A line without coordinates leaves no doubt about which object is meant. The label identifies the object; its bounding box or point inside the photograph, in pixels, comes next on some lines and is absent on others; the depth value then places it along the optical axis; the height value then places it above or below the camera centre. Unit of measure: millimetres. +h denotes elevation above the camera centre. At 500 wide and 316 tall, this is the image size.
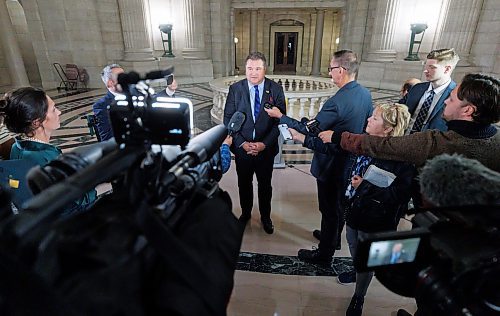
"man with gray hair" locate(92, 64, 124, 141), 2137 -427
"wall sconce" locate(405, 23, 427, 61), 7793 +312
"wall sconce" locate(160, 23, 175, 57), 9273 +394
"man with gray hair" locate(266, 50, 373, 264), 1852 -474
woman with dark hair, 1252 -316
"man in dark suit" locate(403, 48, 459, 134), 2312 -333
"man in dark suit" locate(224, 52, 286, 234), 2316 -607
